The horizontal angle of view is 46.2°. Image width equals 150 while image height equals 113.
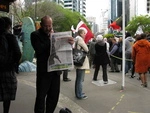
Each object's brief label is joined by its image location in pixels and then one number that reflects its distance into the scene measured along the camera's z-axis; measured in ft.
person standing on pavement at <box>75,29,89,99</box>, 14.03
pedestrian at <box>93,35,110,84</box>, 19.21
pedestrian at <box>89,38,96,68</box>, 30.34
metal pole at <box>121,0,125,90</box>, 16.54
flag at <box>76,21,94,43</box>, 22.73
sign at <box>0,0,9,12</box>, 14.17
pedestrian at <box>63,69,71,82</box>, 19.57
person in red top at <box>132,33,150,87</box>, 18.43
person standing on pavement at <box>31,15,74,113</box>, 8.98
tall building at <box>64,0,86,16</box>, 272.01
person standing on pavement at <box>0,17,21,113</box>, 9.50
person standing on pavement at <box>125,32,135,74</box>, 25.04
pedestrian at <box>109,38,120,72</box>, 27.41
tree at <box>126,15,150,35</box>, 142.66
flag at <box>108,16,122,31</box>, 26.98
